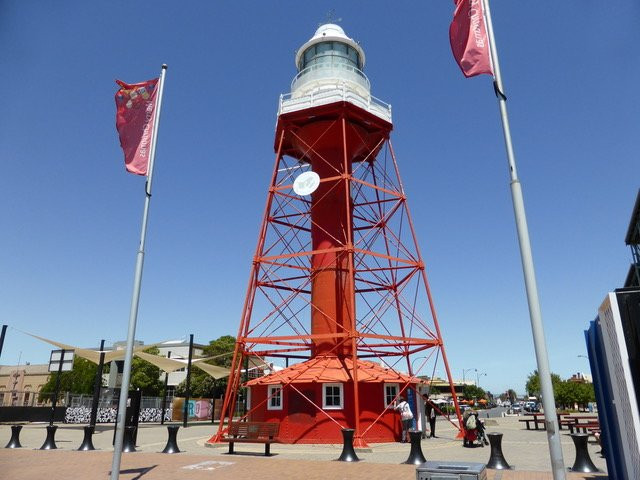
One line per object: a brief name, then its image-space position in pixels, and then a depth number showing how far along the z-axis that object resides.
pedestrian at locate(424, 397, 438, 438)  20.98
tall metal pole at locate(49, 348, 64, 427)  24.96
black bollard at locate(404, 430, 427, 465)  12.47
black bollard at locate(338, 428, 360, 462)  13.20
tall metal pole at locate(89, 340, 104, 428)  20.63
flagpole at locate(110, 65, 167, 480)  9.20
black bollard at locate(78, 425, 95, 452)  15.91
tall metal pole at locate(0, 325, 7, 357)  24.22
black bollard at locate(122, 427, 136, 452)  15.76
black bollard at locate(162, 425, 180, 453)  15.38
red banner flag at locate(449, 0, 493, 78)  9.12
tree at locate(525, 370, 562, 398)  87.85
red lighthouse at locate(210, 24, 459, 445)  18.02
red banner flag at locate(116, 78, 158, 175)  12.07
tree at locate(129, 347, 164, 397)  53.97
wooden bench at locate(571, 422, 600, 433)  18.98
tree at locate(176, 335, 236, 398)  50.02
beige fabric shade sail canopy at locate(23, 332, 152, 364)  25.27
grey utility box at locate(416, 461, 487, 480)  5.66
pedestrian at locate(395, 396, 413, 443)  17.94
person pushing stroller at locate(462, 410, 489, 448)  16.58
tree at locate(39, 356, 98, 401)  62.97
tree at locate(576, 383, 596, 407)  80.06
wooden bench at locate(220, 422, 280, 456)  14.76
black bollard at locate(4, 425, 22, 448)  16.34
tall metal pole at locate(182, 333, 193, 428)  28.55
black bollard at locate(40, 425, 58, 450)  16.14
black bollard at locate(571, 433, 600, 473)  11.29
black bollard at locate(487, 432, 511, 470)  11.76
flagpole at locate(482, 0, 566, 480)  6.67
